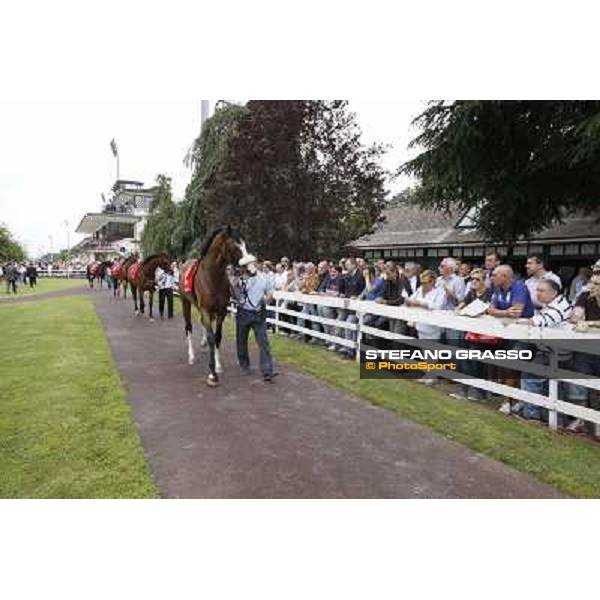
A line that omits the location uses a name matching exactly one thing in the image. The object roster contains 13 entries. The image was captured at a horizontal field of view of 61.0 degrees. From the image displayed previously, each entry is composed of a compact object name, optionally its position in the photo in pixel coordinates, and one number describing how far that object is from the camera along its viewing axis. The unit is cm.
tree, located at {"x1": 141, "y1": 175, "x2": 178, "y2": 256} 2039
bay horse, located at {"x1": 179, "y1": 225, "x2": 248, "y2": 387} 693
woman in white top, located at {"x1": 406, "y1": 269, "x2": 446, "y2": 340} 689
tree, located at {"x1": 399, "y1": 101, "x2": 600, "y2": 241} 827
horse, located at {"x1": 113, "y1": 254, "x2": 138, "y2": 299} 1749
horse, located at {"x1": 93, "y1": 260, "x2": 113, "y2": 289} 2900
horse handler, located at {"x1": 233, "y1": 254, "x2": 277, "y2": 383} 687
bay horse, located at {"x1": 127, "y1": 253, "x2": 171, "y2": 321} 1436
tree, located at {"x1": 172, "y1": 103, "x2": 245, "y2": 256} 1672
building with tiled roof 1280
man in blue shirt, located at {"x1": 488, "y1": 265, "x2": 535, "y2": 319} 579
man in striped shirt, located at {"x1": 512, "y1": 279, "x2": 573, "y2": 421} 532
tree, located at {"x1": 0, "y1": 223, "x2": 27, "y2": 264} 2289
